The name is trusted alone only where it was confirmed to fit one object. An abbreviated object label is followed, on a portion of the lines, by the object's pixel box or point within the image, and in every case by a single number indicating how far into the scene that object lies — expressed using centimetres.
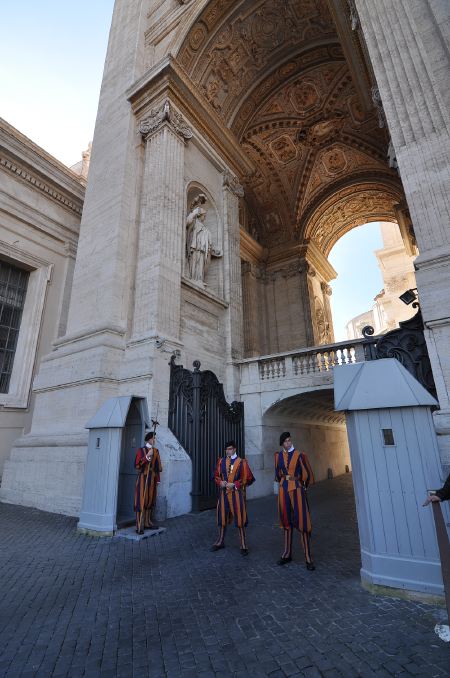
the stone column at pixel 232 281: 1088
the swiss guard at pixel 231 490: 494
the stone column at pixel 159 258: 831
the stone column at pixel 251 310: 1902
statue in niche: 1127
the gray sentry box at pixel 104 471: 581
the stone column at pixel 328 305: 2231
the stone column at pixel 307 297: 1908
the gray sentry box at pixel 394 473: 334
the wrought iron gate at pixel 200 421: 778
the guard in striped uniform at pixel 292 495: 430
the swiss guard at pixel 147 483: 577
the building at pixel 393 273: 2547
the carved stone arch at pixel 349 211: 2064
